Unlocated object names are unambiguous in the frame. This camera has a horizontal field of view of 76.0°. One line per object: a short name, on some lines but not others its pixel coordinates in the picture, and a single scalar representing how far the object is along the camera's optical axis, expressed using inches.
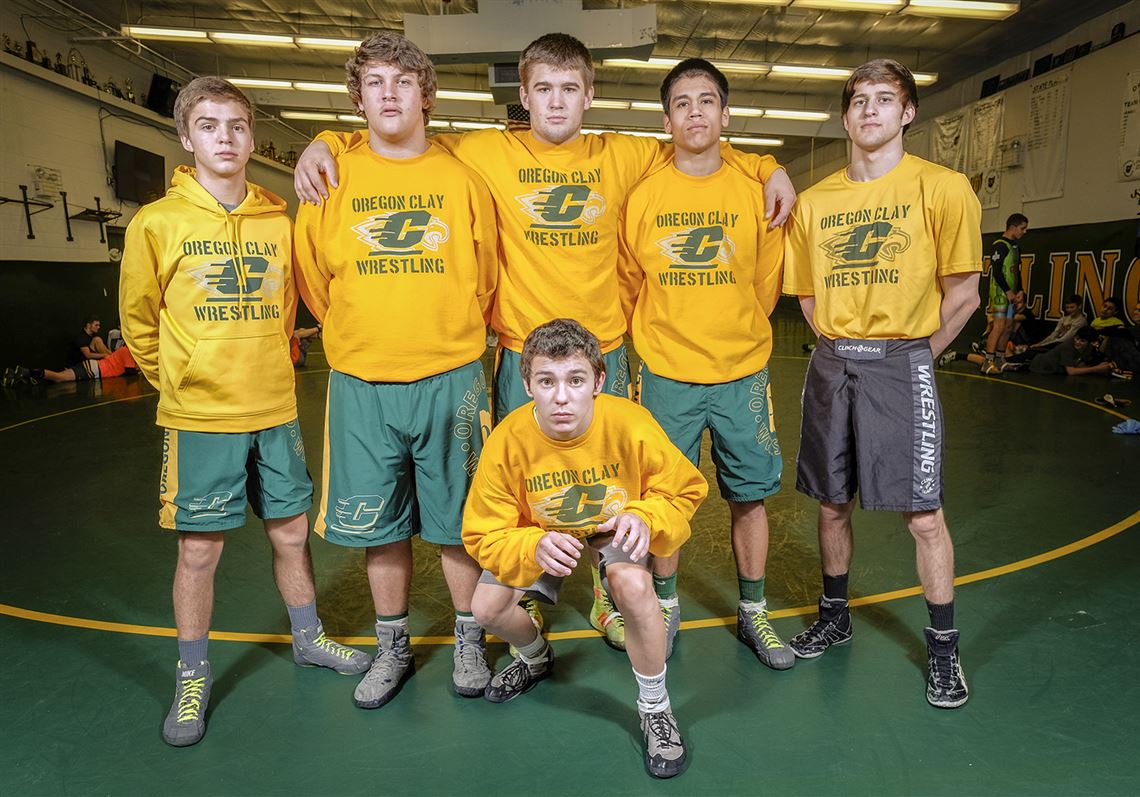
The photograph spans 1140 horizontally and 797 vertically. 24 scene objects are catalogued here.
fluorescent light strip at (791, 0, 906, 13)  366.9
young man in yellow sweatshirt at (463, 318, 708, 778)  89.2
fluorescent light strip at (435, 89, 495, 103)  575.9
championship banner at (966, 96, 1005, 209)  586.9
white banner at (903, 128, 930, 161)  695.1
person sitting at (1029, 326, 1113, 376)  405.4
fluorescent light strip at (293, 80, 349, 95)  532.4
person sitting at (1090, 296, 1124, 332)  397.1
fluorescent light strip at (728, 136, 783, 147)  792.9
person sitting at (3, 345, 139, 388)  417.7
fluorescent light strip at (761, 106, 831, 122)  641.0
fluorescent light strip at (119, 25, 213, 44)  426.2
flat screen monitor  525.7
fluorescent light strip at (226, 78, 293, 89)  546.6
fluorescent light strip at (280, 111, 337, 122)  694.3
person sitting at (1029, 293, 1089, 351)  414.6
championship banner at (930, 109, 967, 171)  641.0
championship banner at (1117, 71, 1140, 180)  443.8
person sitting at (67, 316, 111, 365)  455.2
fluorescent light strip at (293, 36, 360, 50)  408.1
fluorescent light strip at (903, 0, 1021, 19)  378.6
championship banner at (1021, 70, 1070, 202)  514.0
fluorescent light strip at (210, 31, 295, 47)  404.5
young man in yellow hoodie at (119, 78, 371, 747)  98.7
